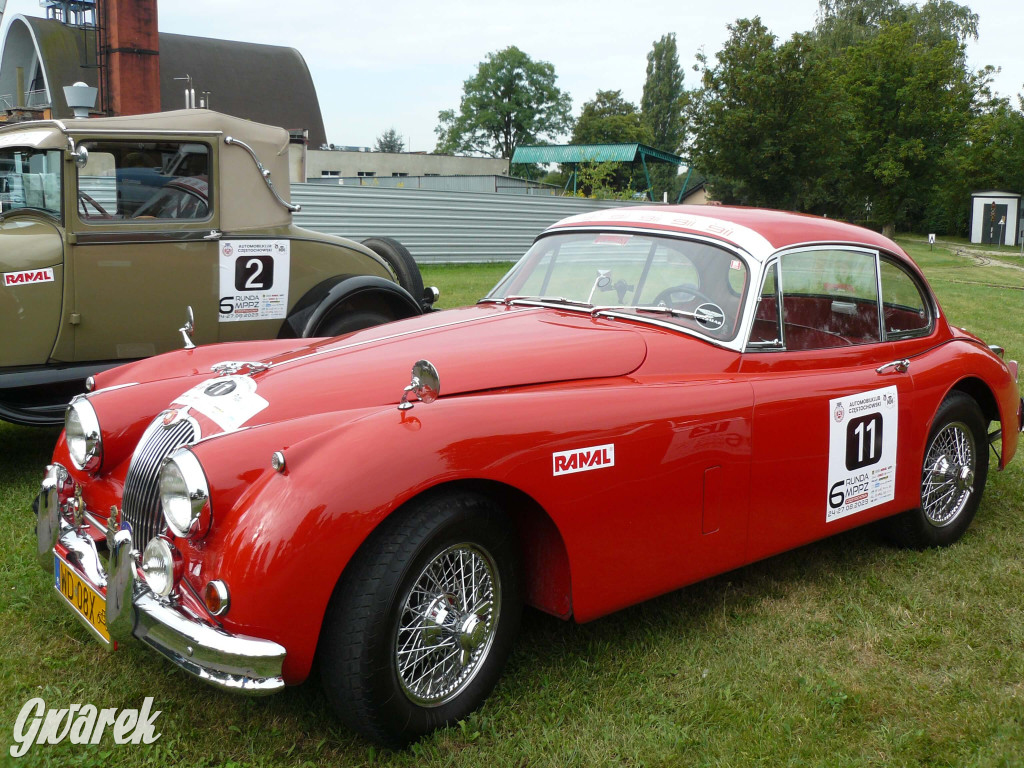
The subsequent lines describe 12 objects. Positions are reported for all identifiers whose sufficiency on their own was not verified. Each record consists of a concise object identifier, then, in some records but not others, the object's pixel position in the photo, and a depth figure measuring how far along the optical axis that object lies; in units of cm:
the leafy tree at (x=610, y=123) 7500
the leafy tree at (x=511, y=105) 7388
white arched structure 2920
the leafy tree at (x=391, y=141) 10744
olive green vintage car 511
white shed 4191
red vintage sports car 238
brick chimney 2070
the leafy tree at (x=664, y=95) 8012
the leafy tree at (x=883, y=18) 4859
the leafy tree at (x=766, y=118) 3391
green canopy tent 3216
